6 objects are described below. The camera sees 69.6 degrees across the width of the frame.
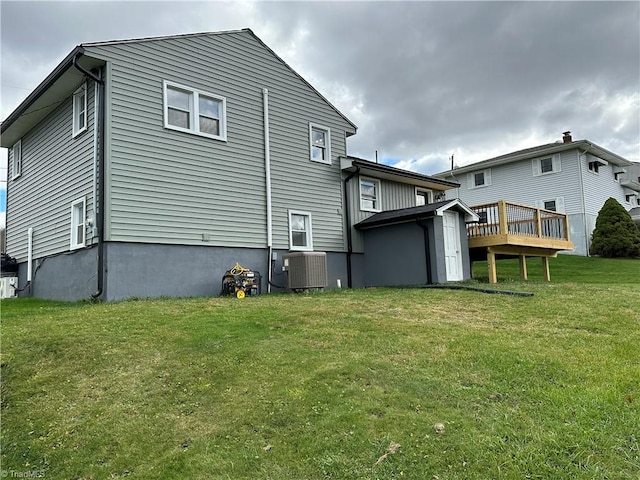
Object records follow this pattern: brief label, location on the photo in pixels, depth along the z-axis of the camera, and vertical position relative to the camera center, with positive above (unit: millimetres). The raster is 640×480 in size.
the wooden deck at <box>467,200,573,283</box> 13352 +1051
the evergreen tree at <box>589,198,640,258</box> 22938 +1564
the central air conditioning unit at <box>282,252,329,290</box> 11820 +134
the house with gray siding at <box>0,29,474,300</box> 10164 +2765
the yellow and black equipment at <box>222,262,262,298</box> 10953 -111
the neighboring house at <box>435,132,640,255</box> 24672 +5118
